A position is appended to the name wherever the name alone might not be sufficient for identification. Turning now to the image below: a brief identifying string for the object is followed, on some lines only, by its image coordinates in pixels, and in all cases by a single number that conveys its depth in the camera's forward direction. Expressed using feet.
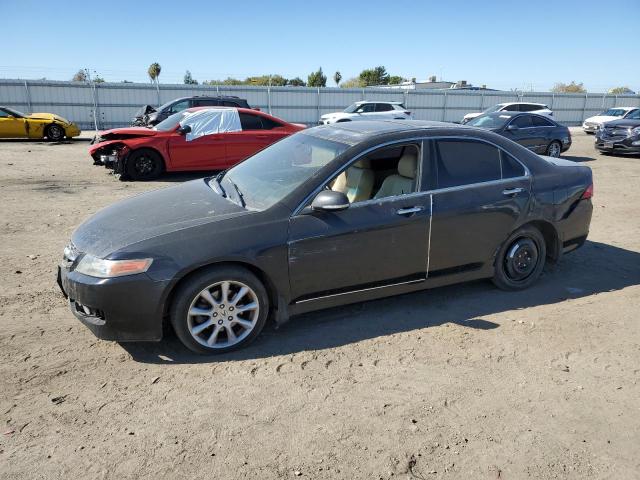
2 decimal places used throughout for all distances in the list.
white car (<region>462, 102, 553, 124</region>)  73.26
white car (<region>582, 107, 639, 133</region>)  79.56
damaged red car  35.40
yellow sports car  58.95
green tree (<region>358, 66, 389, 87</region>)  294.05
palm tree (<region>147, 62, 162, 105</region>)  262.94
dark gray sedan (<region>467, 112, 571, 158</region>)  47.60
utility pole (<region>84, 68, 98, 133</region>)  83.25
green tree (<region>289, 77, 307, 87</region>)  254.10
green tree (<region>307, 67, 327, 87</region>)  267.59
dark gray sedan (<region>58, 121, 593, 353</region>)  11.71
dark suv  54.70
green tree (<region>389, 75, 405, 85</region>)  302.10
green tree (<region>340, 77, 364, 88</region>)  278.46
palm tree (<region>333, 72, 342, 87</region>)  290.56
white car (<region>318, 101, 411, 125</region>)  73.05
